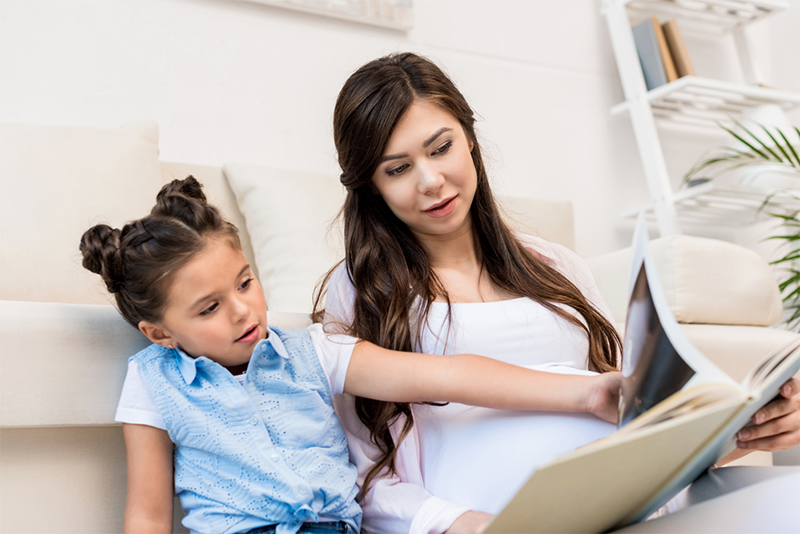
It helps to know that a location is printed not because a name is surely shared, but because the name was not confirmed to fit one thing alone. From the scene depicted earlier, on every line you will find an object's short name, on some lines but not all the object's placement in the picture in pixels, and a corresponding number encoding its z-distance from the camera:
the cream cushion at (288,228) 1.54
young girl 0.79
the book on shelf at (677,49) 2.49
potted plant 2.43
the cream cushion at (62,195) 1.21
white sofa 0.80
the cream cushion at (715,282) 1.47
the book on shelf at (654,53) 2.46
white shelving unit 2.44
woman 0.85
